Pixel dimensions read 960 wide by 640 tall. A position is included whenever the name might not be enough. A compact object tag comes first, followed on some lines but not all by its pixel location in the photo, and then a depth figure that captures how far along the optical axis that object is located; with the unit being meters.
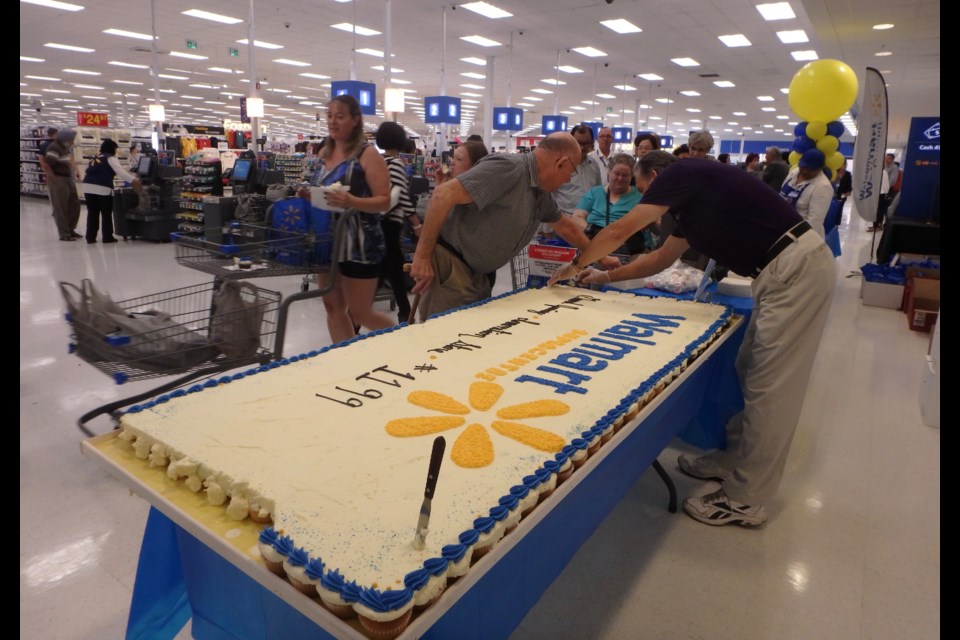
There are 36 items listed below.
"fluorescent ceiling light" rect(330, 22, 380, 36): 13.45
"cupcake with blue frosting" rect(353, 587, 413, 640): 0.86
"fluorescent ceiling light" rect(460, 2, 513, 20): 11.48
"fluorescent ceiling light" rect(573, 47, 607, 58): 15.11
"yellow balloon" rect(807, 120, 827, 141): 7.75
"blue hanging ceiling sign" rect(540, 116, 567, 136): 18.58
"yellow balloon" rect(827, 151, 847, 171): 8.09
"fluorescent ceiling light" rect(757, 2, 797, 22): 10.58
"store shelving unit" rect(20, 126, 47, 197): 17.33
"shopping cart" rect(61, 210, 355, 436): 2.37
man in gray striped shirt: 2.69
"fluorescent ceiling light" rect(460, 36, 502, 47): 14.22
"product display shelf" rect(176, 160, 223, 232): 9.49
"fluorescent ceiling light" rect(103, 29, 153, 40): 14.60
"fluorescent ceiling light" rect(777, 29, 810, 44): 12.41
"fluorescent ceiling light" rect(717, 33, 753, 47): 12.94
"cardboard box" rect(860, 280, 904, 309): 6.92
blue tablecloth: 1.13
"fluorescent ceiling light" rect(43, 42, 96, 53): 16.28
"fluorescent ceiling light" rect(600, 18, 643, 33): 12.19
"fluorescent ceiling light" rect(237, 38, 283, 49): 15.51
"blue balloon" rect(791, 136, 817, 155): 7.94
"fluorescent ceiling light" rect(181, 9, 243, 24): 12.74
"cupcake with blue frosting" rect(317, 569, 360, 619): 0.89
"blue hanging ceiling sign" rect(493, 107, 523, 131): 18.22
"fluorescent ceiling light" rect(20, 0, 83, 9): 12.01
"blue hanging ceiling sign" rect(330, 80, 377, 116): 12.07
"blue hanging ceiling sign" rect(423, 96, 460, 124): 15.27
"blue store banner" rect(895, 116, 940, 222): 9.02
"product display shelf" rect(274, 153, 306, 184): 13.65
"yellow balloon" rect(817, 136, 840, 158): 7.79
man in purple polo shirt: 2.50
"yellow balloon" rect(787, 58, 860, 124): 7.28
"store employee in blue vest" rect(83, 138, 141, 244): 9.30
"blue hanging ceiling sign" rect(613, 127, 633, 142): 23.34
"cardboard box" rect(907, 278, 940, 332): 5.97
